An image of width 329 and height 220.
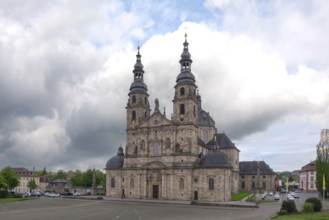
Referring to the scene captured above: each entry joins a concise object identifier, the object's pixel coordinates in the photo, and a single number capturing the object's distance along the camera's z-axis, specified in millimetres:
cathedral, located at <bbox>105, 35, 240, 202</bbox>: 75562
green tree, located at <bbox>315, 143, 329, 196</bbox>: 77500
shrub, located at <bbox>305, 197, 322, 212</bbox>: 40062
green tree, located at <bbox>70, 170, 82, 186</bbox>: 140488
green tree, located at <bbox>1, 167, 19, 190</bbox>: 92019
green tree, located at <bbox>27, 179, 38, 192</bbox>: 142000
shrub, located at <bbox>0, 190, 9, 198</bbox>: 78750
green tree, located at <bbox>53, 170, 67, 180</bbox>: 166850
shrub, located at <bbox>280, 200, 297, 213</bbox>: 38562
